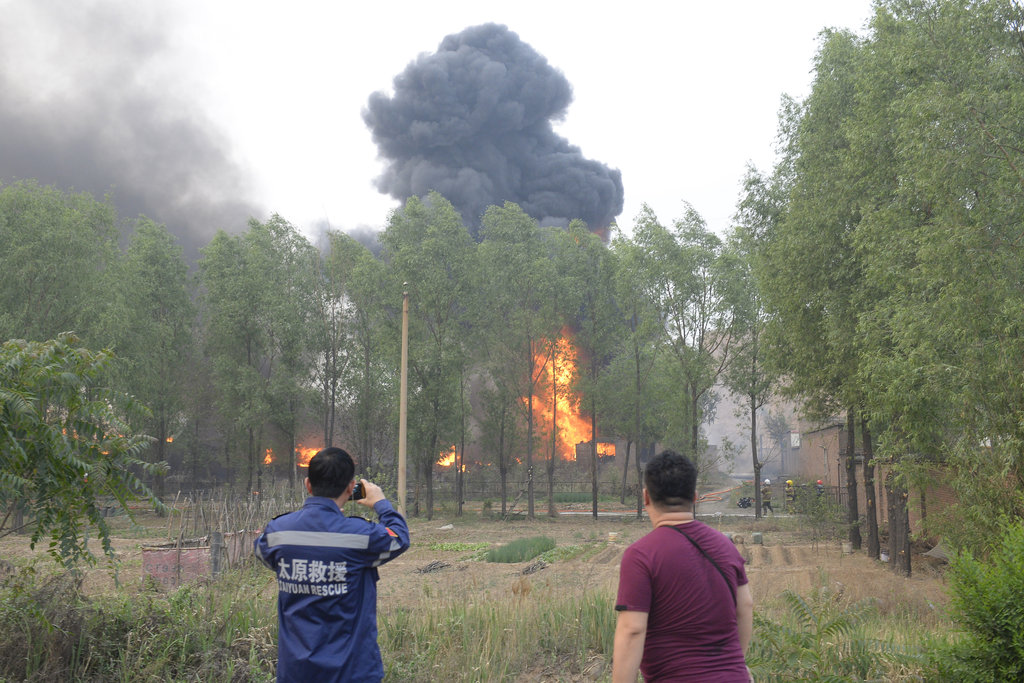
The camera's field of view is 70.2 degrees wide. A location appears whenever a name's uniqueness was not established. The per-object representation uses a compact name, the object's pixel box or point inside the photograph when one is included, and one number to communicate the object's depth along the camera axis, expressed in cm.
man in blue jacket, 334
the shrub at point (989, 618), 462
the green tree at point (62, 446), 541
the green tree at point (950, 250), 1017
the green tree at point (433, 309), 3822
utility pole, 1784
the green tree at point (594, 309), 4041
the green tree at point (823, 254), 1738
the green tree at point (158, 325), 3694
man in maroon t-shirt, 289
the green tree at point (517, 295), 3847
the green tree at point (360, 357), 4206
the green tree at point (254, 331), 4009
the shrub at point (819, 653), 534
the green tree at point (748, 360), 3625
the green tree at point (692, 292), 3691
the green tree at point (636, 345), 3778
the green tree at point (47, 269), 3056
